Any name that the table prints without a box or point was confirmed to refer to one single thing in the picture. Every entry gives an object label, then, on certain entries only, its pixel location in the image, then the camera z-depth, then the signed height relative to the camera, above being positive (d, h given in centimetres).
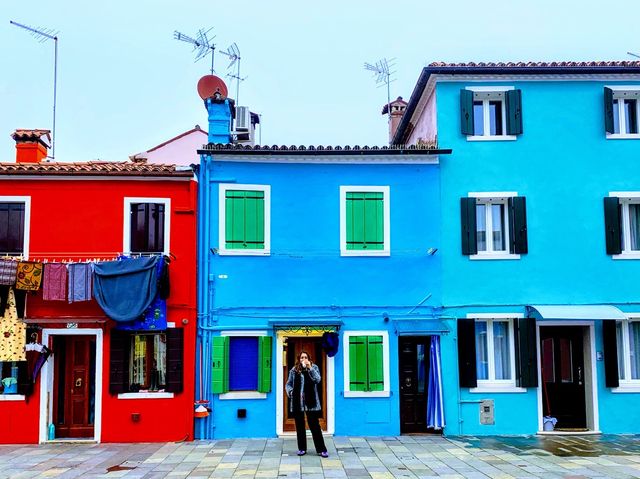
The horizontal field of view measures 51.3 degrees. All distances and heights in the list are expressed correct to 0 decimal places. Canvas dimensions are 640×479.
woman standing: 1218 -150
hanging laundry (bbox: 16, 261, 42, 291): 1367 +88
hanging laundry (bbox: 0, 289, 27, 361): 1370 -33
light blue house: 1473 +165
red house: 1405 +19
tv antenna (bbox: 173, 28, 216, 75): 1752 +728
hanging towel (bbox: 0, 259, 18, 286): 1348 +96
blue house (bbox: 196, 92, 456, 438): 1455 +74
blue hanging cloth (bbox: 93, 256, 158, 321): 1382 +62
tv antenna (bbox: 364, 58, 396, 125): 1964 +720
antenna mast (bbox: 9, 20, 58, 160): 1897 +778
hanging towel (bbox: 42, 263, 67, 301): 1383 +75
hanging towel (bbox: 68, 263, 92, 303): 1388 +75
